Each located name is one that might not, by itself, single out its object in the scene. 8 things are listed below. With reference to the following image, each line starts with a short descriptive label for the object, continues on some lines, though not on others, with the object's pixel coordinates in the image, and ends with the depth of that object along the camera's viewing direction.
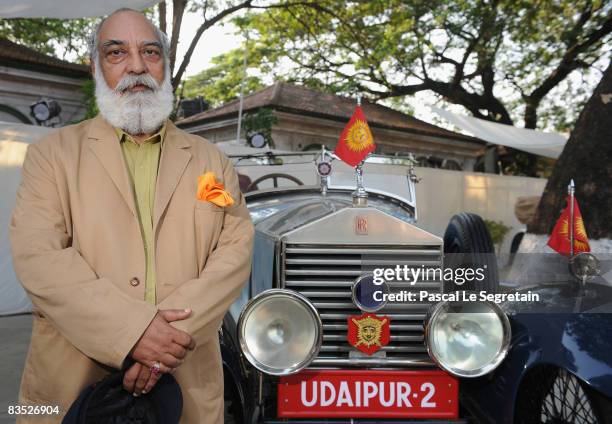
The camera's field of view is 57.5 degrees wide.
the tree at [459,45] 12.05
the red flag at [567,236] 2.65
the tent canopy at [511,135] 10.63
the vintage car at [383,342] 2.16
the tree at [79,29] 8.38
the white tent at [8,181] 5.62
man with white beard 1.41
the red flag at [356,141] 2.88
